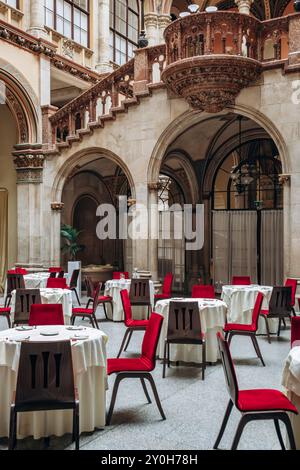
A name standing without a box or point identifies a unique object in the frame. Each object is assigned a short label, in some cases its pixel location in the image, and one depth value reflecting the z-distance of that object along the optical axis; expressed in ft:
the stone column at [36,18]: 42.27
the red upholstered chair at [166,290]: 32.37
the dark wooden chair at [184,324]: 19.76
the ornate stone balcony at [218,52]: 30.63
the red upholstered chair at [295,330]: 15.64
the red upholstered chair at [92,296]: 30.07
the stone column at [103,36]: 50.06
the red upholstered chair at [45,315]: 18.26
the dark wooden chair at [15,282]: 31.71
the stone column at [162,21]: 46.93
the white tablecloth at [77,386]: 13.42
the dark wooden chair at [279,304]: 25.12
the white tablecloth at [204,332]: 21.57
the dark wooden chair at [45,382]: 11.99
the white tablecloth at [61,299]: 27.45
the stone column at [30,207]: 42.09
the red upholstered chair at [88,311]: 26.71
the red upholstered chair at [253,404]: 11.50
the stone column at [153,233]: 35.94
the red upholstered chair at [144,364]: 14.73
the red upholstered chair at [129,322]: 22.25
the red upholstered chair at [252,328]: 21.35
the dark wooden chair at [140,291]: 29.68
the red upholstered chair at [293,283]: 29.22
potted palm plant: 43.14
